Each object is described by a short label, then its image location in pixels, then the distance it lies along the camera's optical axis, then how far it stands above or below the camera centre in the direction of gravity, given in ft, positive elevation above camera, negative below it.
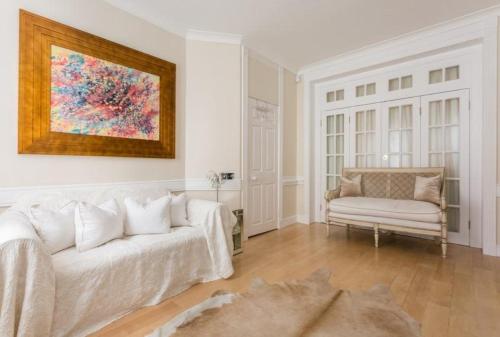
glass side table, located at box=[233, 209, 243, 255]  9.71 -2.74
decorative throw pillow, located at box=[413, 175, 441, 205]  10.22 -0.96
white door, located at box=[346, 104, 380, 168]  13.29 +1.67
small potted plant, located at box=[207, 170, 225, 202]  10.79 -0.55
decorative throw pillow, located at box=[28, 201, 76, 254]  5.92 -1.46
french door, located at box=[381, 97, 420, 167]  12.10 +1.68
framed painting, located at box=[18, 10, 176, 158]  6.98 +2.29
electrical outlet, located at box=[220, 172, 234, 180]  10.90 -0.38
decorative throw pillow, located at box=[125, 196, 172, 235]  7.39 -1.53
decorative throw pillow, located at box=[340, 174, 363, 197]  12.51 -1.05
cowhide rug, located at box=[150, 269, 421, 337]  5.21 -3.43
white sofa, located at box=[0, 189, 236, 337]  4.47 -2.38
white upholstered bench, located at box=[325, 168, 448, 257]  9.57 -1.64
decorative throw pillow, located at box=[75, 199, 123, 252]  6.24 -1.53
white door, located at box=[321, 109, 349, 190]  14.38 +1.27
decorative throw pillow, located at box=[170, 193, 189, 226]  8.34 -1.52
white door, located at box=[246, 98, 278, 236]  12.58 -0.08
